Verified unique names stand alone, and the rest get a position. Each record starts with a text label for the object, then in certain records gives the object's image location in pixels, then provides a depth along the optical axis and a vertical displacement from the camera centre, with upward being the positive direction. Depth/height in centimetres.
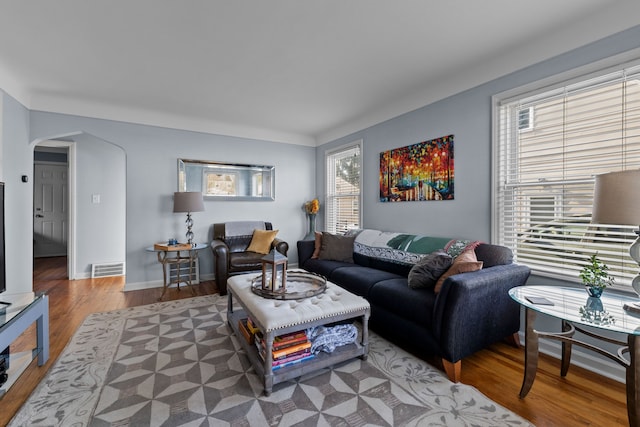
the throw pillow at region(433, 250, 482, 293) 206 -40
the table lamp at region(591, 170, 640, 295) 138 +6
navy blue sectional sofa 186 -70
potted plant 160 -39
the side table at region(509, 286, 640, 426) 133 -53
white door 609 +2
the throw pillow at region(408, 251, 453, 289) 221 -46
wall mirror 433 +52
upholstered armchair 366 -53
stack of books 180 -90
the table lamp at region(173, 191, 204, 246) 382 +13
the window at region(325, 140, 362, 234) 448 +39
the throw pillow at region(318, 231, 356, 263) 361 -47
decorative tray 208 -61
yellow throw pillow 426 -45
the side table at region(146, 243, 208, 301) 367 -65
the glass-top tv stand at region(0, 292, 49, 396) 170 -73
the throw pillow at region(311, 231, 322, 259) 379 -48
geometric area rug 154 -112
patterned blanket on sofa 267 -36
